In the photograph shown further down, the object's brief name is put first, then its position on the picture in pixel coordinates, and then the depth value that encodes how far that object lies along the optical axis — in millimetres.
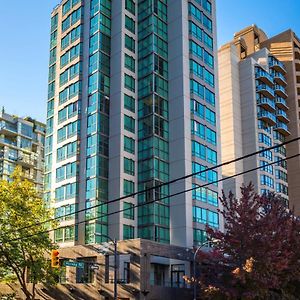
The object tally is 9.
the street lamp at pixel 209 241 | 31313
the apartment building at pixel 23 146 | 76601
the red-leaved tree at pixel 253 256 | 29059
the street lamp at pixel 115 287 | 27554
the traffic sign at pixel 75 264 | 26231
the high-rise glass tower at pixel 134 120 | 40661
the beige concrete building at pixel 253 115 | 58564
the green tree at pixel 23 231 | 32934
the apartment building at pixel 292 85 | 65066
